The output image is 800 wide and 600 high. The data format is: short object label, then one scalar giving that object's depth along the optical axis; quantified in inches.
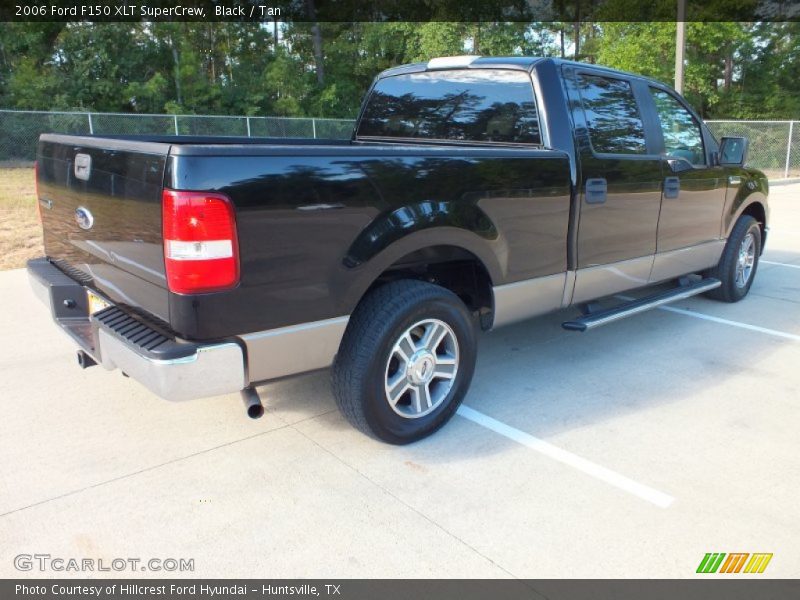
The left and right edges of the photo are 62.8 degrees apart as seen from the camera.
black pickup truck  102.1
